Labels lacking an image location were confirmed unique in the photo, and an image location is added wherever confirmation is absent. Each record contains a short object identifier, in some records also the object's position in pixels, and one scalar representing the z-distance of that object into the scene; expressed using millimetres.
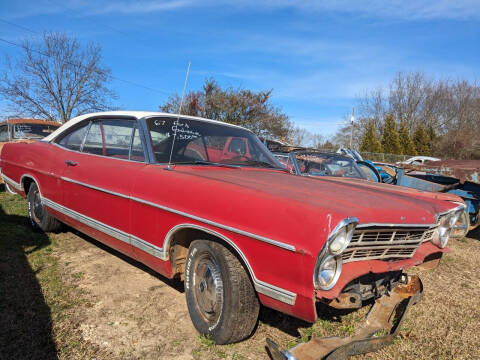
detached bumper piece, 1806
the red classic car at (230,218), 1754
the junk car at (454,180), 6191
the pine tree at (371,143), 27938
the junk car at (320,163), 4465
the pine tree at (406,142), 28094
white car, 17150
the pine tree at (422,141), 28594
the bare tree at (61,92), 17781
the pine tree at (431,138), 28656
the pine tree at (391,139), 28125
